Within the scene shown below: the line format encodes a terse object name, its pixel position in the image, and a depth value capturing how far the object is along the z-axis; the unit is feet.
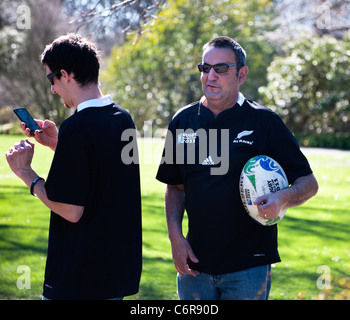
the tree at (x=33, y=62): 99.35
